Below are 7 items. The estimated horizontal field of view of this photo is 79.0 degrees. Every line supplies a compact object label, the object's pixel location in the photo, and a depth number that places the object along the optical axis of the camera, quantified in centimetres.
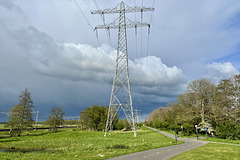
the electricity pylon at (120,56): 3194
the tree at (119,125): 7144
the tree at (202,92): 4247
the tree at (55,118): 5403
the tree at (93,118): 6175
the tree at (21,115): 3984
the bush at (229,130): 3164
